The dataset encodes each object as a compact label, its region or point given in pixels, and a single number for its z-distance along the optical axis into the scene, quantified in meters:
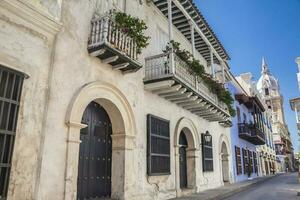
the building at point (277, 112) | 53.53
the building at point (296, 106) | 24.02
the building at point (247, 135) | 20.34
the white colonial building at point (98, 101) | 4.67
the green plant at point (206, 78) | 9.24
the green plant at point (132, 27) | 7.03
